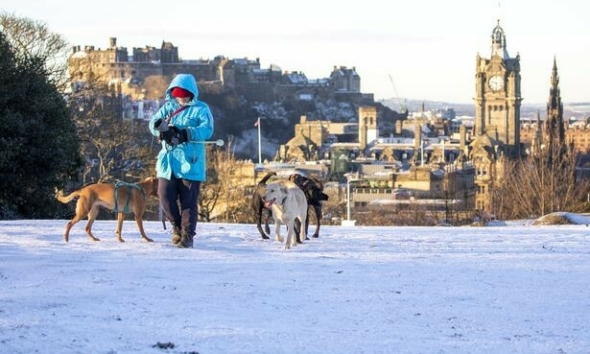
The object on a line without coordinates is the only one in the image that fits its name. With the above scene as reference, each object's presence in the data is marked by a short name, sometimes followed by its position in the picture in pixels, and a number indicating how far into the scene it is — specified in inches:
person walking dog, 439.2
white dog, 452.4
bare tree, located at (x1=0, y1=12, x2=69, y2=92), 1568.7
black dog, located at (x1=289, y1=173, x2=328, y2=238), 507.2
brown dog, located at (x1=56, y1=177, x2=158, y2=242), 456.1
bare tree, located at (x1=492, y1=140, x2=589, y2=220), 1946.4
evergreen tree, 988.6
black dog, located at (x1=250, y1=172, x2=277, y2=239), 478.9
